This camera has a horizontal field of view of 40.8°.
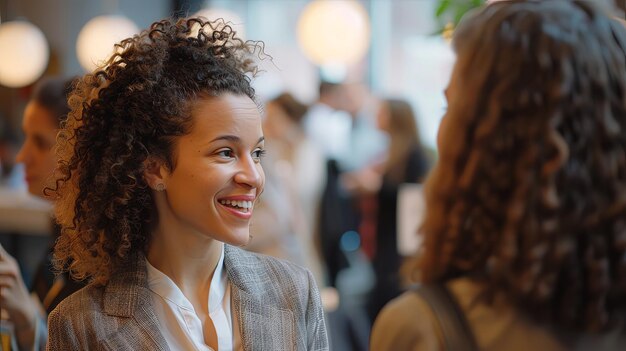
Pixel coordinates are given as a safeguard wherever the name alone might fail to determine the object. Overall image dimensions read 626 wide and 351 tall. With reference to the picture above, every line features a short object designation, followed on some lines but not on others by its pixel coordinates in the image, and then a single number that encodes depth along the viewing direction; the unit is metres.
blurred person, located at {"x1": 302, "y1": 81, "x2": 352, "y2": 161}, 8.05
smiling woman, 1.86
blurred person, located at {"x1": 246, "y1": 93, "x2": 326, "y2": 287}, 6.04
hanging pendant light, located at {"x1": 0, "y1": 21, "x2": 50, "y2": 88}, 8.36
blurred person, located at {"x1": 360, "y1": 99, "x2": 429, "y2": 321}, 5.89
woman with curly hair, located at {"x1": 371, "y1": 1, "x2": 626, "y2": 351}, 1.27
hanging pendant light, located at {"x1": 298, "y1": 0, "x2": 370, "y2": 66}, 7.56
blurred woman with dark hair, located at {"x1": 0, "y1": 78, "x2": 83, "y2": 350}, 2.37
